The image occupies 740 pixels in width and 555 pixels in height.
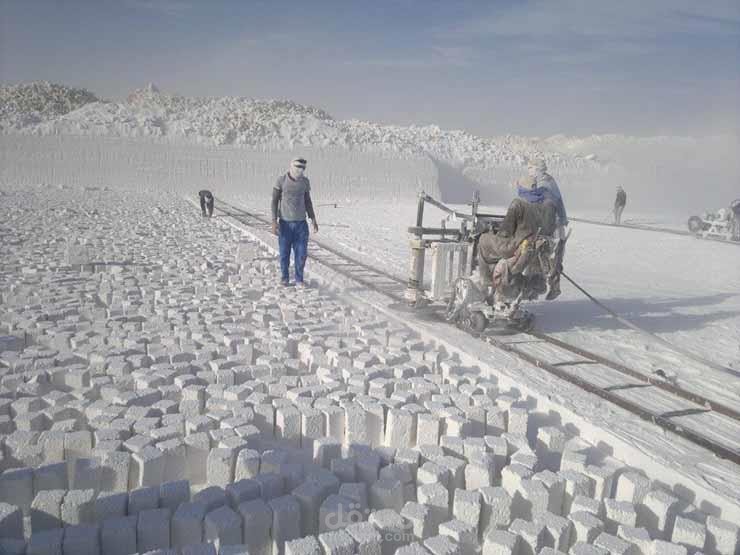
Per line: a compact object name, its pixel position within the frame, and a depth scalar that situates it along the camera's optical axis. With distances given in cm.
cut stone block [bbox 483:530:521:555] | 242
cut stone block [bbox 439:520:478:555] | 251
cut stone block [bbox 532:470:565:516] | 281
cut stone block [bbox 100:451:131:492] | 286
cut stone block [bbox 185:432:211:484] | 311
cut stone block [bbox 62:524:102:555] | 229
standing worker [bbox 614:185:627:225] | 2156
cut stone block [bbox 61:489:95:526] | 251
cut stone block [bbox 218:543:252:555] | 231
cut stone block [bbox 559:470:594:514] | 287
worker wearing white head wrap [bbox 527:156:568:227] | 575
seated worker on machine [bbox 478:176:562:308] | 554
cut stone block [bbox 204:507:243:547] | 243
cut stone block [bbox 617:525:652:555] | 251
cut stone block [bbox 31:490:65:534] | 253
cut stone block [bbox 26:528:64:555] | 224
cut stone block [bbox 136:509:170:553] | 240
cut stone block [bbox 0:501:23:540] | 240
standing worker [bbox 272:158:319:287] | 764
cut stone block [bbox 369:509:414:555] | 251
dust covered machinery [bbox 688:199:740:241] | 1738
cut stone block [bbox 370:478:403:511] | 279
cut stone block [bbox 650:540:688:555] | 243
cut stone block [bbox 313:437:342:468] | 321
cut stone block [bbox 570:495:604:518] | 272
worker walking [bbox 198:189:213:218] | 1786
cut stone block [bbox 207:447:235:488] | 298
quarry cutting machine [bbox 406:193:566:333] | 563
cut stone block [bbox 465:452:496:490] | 294
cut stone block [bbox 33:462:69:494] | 274
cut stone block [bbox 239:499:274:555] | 248
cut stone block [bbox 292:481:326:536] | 267
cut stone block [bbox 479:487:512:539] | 268
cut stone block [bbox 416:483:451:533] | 270
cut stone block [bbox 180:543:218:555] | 228
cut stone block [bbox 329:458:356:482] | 296
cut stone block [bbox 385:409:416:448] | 346
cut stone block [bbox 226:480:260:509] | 268
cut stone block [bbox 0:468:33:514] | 268
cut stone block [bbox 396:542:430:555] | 235
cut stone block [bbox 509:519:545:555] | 249
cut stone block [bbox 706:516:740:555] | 258
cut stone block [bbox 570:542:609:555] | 243
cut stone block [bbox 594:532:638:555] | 246
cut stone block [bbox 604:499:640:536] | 269
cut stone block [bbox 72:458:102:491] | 279
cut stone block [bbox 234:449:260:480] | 296
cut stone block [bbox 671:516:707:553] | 258
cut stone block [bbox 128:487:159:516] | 260
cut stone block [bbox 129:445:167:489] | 291
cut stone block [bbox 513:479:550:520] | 275
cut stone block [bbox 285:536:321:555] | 230
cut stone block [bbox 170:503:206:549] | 246
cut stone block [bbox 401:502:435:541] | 257
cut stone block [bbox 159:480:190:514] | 266
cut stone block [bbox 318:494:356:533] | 262
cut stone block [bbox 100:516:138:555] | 235
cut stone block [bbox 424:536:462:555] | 238
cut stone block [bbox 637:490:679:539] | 273
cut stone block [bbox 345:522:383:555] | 238
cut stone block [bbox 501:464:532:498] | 288
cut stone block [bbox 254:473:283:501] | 275
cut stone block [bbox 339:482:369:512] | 272
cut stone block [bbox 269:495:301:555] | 253
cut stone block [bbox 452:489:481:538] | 265
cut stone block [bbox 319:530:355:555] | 233
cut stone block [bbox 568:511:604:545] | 257
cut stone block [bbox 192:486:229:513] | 261
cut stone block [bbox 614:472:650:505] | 287
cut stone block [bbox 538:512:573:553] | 255
